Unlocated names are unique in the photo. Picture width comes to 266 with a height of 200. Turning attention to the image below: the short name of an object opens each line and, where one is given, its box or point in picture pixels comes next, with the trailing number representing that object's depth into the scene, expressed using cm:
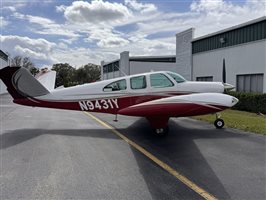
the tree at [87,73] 6363
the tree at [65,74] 5968
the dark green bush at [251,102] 1157
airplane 659
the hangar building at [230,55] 1296
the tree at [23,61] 6955
